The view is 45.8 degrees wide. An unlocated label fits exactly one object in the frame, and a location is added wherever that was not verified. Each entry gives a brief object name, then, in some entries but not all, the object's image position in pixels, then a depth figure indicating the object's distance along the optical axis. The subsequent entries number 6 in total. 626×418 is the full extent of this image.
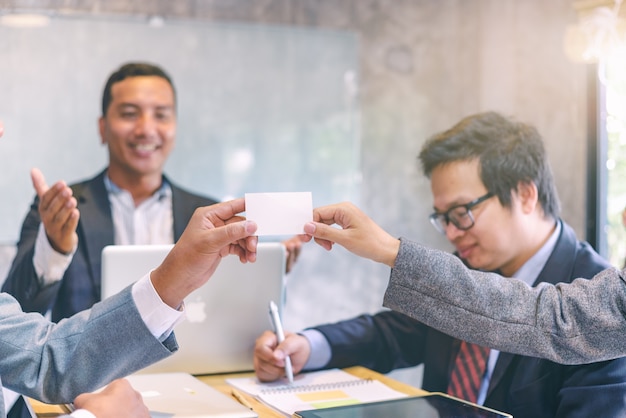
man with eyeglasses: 1.76
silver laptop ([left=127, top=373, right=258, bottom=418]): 1.40
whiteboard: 3.36
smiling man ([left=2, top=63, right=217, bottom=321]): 2.49
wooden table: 1.48
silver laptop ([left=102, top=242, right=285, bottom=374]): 1.80
